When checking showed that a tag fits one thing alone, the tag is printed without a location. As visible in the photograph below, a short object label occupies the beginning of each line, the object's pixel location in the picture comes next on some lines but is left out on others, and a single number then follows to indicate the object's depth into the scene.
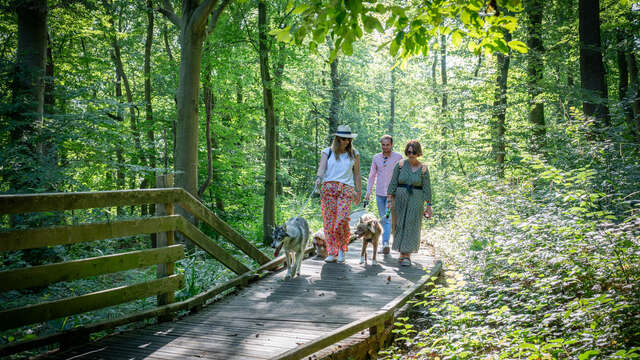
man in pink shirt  8.93
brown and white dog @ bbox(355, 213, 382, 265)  7.41
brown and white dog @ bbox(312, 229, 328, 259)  8.70
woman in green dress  7.40
